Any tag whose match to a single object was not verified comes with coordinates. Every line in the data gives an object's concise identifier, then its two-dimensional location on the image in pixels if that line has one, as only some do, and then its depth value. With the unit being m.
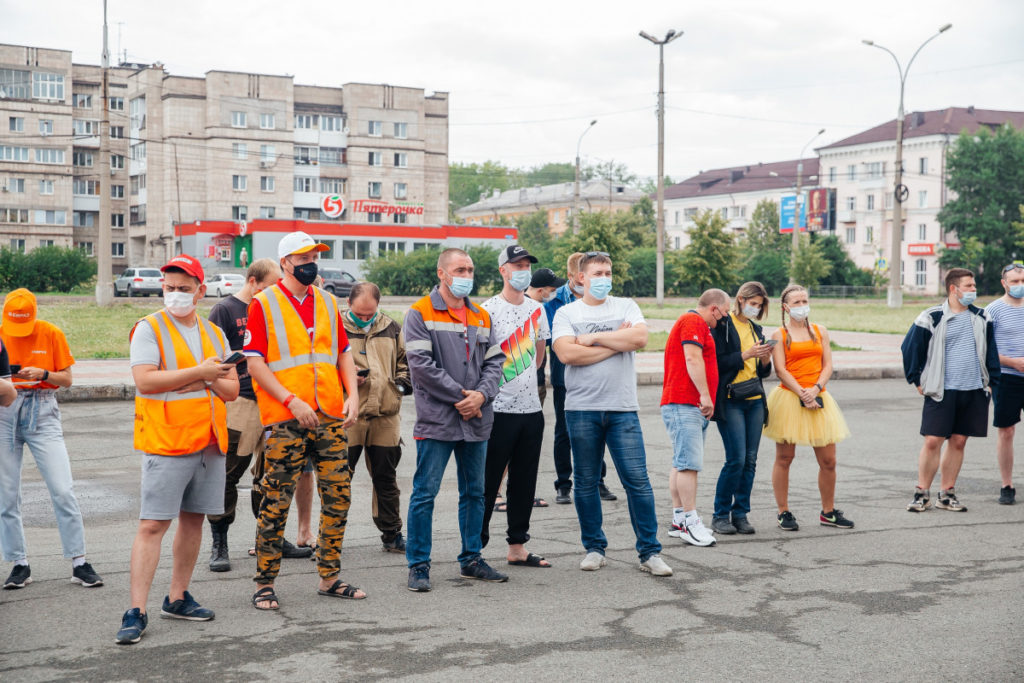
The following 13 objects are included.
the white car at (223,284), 50.84
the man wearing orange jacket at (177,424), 5.06
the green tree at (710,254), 49.47
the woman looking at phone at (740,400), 7.39
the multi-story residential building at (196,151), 81.94
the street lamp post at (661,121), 41.91
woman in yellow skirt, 7.59
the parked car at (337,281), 52.47
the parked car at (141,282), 51.53
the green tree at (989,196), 72.44
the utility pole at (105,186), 31.17
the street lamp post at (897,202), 43.75
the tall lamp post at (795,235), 63.37
